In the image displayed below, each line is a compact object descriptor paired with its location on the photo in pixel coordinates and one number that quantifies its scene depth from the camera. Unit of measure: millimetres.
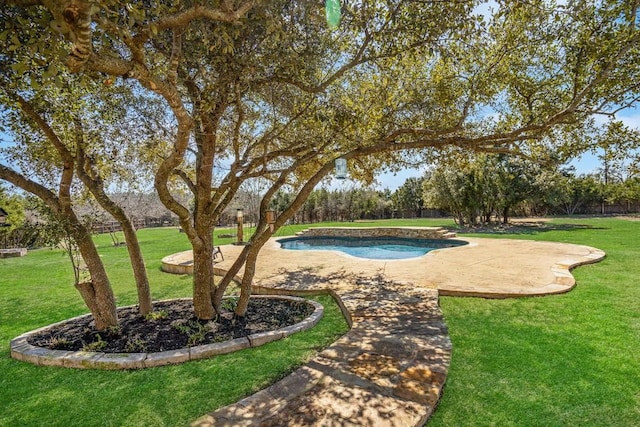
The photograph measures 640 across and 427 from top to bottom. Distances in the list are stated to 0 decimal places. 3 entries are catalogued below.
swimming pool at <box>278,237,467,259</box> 15636
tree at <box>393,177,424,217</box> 41344
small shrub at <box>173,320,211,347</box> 4227
